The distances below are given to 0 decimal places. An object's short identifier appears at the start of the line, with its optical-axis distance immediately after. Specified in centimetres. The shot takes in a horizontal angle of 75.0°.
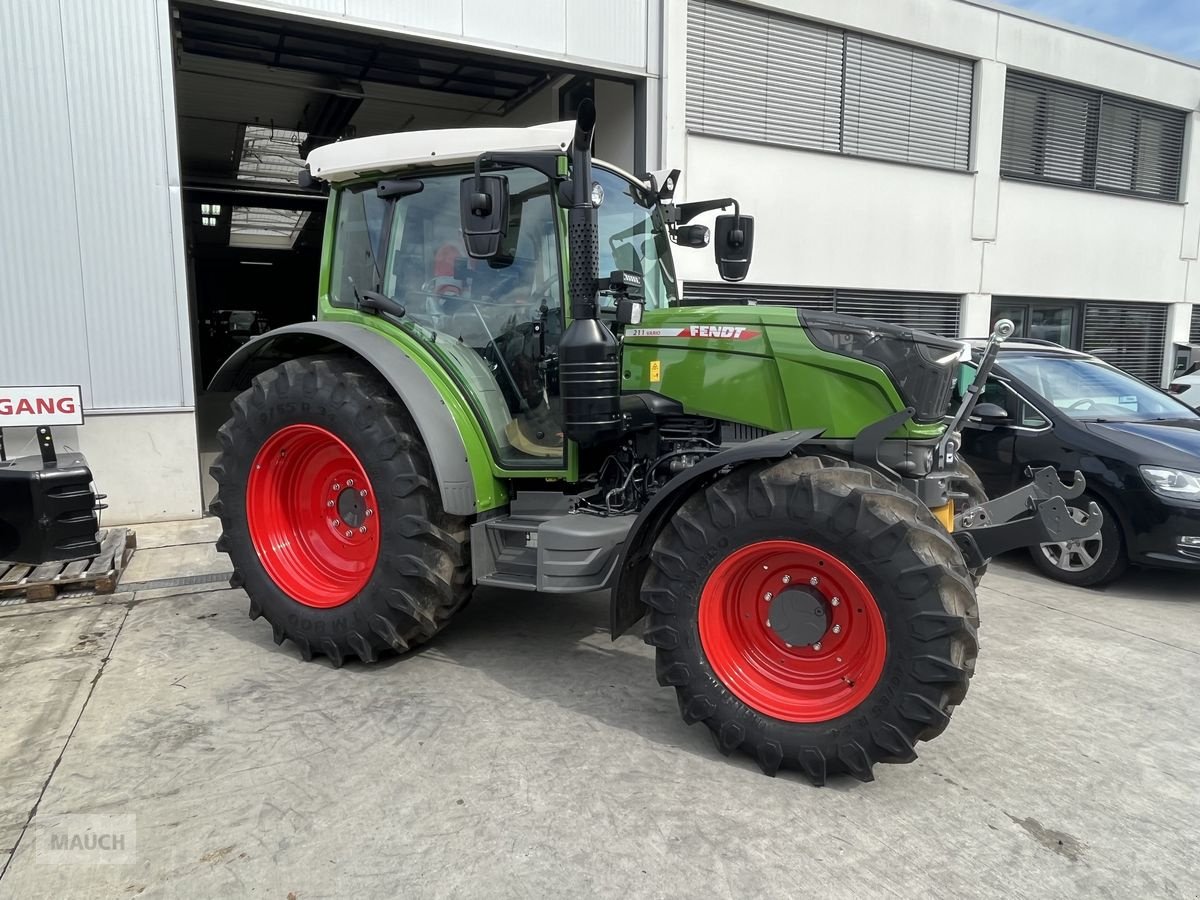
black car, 480
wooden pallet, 446
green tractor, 266
